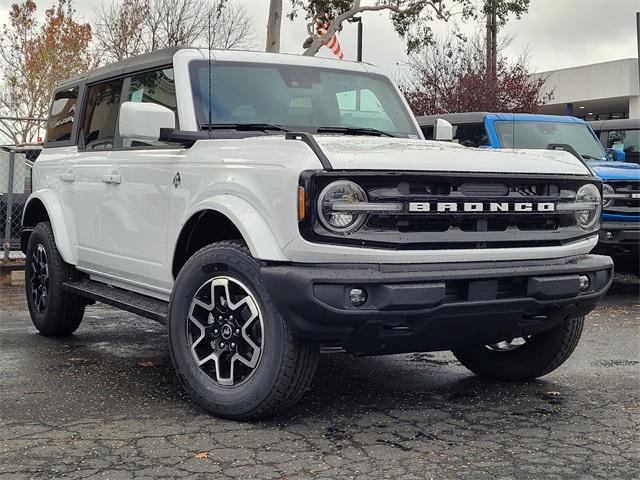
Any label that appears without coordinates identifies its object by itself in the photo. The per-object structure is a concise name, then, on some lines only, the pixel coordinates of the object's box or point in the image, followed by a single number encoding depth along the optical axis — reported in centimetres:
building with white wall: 3369
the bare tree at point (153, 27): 2591
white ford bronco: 396
